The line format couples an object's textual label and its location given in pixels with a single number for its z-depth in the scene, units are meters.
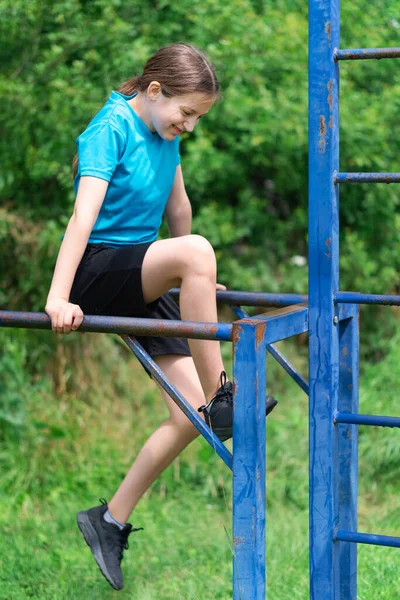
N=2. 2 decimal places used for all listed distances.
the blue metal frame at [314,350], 4.36
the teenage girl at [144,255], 5.02
